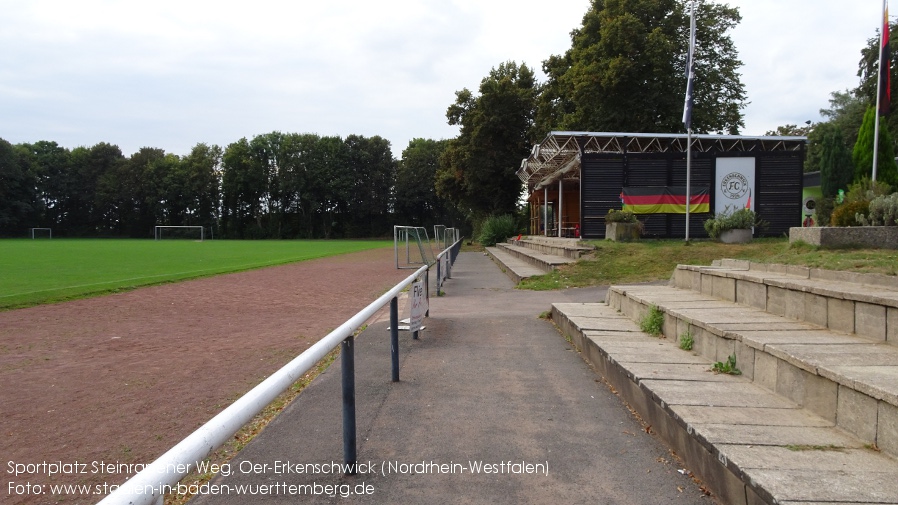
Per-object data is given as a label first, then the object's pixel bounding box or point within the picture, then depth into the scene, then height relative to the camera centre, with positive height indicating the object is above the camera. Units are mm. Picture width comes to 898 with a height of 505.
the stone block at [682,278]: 7926 -739
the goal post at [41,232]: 70344 -986
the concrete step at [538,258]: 15703 -1073
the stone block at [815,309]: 4560 -659
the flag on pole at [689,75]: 17205 +4222
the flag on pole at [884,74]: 15266 +3869
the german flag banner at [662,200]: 20484 +803
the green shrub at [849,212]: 9031 +175
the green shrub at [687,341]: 5266 -1029
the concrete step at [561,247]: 16188 -729
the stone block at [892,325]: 3773 -641
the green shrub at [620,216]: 18344 +229
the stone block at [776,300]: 5176 -670
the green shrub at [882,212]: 8219 +157
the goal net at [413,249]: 20328 -1170
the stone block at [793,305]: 4891 -670
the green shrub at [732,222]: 17500 +44
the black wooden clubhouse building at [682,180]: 20594 +1499
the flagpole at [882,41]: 14445 +4589
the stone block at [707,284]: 6956 -714
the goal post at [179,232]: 73375 -1018
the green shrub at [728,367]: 4388 -1054
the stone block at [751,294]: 5539 -669
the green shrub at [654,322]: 6121 -1004
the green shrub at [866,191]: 10055 +567
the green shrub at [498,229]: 38750 -354
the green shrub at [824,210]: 21984 +522
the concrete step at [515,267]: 15491 -1331
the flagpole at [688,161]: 18031 +1855
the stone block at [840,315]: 4258 -657
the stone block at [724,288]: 6250 -694
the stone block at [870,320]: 3928 -648
